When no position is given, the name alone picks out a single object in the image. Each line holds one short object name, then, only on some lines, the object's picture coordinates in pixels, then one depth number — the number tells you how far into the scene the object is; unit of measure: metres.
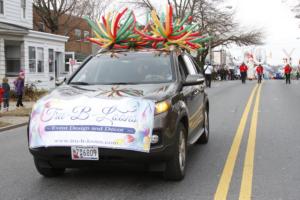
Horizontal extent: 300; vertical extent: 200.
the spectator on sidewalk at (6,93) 17.38
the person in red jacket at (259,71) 38.62
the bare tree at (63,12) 46.94
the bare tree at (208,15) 50.75
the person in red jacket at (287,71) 38.56
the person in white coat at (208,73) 31.11
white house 25.42
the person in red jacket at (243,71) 39.50
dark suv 5.28
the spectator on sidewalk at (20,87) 18.44
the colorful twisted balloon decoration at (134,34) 7.63
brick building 49.03
